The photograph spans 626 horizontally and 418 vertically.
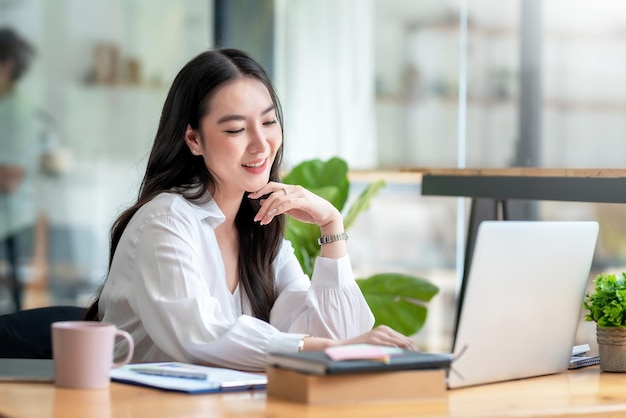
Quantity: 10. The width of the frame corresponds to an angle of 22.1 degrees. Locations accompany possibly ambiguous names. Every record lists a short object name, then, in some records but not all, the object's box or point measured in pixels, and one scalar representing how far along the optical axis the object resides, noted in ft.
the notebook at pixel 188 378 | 7.58
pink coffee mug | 7.57
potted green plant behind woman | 13.77
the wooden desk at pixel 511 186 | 10.52
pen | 7.77
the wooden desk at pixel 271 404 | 7.08
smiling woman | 8.97
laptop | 7.73
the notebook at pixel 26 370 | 7.86
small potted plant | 8.56
